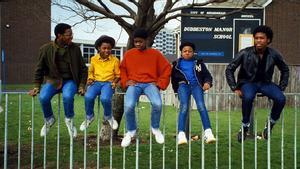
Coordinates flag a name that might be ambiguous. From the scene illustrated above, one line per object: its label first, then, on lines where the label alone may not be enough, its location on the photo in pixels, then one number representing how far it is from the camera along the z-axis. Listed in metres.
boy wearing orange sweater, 6.55
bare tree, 9.73
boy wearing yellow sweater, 6.73
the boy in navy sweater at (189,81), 6.71
